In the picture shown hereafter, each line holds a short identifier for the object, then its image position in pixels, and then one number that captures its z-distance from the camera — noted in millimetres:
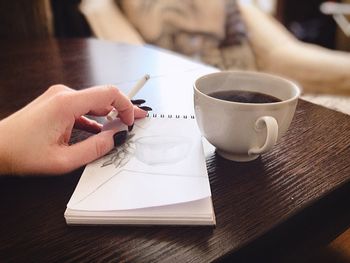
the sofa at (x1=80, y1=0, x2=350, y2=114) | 1275
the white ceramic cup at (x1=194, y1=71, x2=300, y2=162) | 377
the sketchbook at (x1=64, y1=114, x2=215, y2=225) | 330
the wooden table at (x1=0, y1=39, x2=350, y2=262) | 305
